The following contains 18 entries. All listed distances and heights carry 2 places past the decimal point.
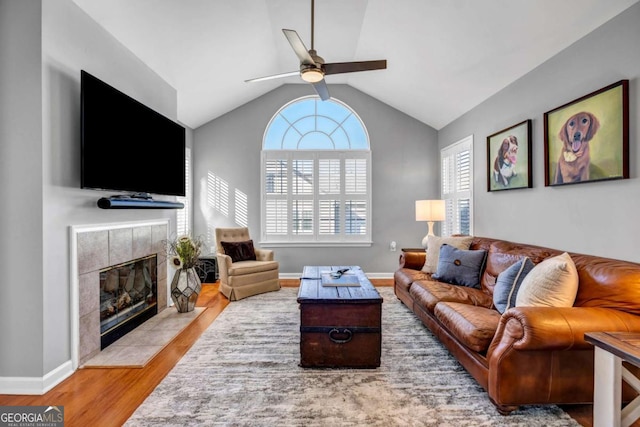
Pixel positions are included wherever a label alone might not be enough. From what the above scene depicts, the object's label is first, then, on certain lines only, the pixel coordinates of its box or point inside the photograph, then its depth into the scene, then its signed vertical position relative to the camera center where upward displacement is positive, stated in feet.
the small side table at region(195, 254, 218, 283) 16.90 -2.94
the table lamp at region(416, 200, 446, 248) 14.76 +0.14
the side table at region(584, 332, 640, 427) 5.09 -2.78
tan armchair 14.14 -2.43
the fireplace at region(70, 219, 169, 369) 8.01 -1.80
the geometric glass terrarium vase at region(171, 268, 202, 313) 12.15 -2.91
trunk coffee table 7.99 -3.02
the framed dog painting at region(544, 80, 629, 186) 7.11 +1.94
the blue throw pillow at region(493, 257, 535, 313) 7.68 -1.79
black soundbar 8.40 +0.35
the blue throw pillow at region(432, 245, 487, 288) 10.69 -1.87
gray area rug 6.09 -3.96
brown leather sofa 5.75 -2.51
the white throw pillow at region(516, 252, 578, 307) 6.59 -1.57
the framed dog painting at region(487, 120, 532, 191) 10.48 +2.04
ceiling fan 8.23 +4.10
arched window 18.31 +1.90
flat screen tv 7.95 +2.18
